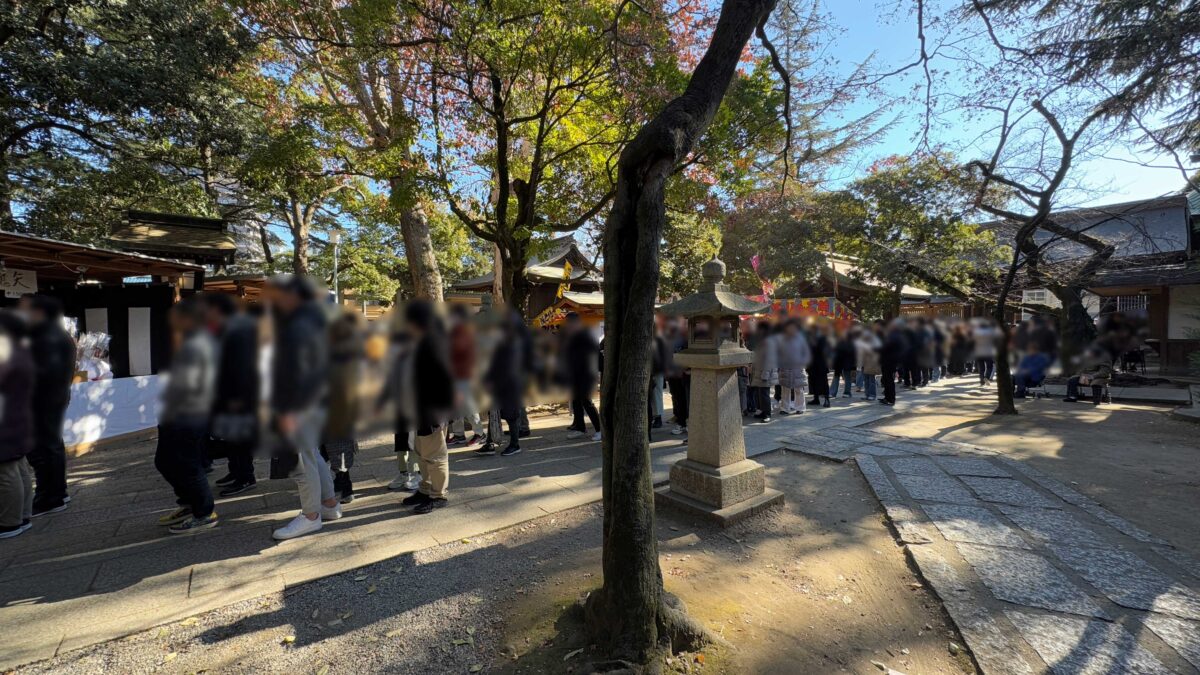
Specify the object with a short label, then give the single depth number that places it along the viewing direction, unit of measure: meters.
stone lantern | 5.38
